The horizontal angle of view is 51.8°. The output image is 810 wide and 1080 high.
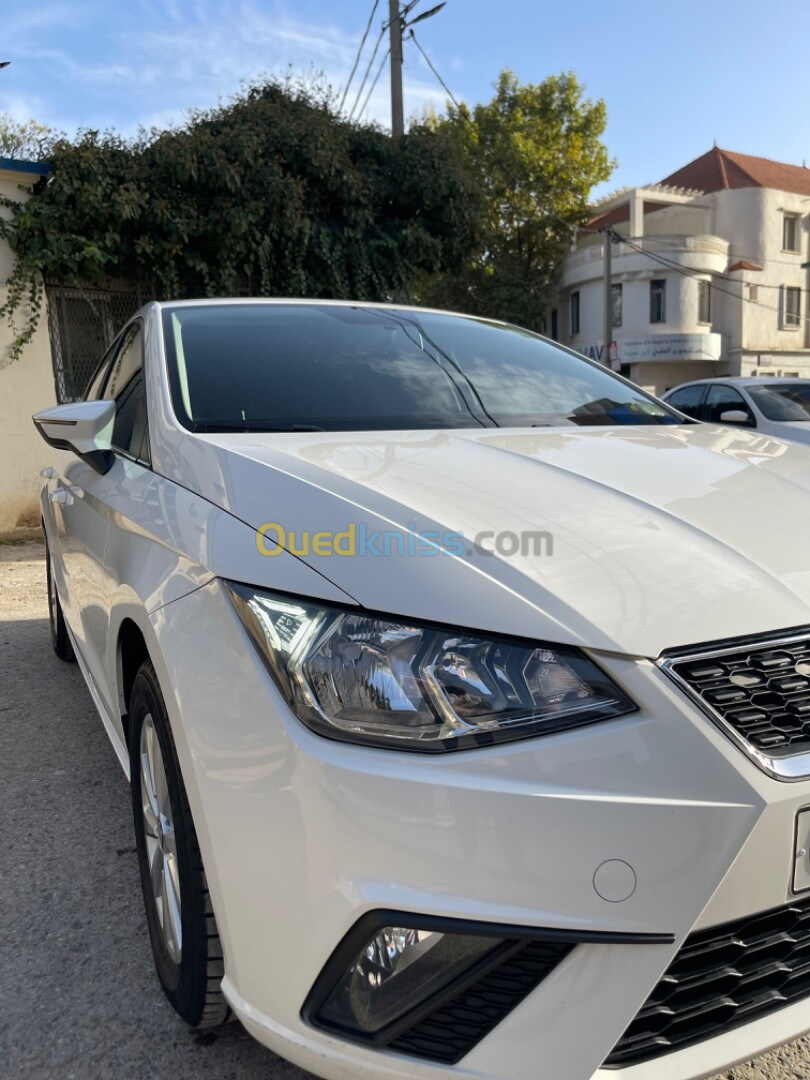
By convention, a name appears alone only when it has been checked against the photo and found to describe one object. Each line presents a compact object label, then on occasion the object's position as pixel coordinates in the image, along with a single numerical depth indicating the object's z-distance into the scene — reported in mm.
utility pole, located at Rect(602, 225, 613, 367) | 27900
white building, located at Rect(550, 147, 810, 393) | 33031
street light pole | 11125
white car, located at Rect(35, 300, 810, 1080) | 1076
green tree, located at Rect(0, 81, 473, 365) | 7598
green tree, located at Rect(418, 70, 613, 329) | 31594
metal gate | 8164
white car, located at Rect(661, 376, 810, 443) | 8062
